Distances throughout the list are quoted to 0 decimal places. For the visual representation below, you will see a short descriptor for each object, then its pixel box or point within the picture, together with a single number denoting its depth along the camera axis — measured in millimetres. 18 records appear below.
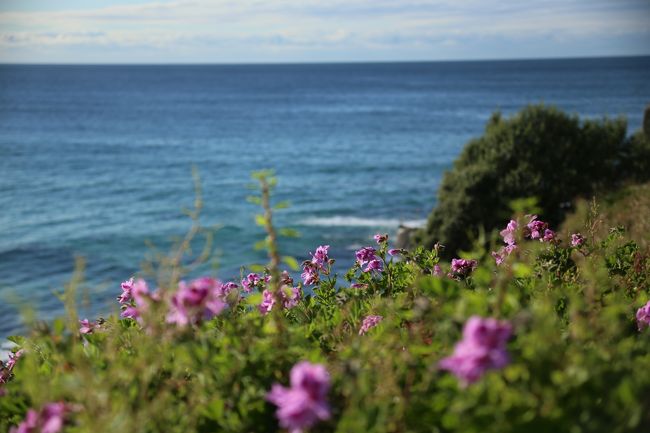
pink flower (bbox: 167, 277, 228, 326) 2826
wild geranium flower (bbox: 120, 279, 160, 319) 2986
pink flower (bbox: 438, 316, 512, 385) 2174
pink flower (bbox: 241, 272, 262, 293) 5426
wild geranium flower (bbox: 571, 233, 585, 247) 5312
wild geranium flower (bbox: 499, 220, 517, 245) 5258
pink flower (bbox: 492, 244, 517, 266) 5277
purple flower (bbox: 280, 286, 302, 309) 4176
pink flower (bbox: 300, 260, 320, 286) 5512
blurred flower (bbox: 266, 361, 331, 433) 2238
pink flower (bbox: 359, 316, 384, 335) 3863
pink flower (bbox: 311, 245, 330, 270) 5523
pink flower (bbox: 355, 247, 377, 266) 5332
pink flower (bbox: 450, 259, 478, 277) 5164
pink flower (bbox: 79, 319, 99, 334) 4355
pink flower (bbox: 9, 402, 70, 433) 2570
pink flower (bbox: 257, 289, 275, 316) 4031
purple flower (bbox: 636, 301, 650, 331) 3832
